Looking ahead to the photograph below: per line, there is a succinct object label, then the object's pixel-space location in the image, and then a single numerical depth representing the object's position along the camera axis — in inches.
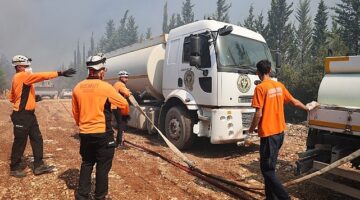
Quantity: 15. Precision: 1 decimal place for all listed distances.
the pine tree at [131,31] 3329.2
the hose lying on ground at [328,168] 155.7
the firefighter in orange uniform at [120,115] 310.3
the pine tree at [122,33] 3347.0
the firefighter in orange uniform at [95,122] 164.6
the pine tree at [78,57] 4417.3
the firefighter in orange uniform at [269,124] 167.6
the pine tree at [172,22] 3072.3
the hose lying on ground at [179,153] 229.8
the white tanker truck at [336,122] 171.6
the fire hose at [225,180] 160.2
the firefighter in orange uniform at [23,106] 222.1
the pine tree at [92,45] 4222.4
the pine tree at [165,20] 3228.3
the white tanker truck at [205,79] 280.2
